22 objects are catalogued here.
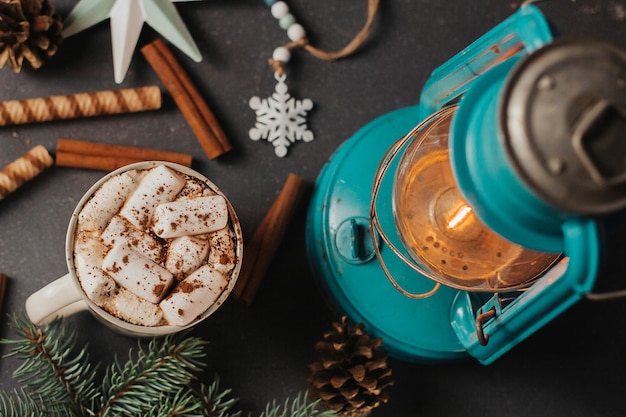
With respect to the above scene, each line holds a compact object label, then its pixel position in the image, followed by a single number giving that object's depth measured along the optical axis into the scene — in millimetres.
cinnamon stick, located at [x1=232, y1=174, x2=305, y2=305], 905
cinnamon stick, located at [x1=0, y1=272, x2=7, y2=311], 902
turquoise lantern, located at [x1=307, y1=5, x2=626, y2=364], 436
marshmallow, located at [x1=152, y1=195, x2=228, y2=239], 713
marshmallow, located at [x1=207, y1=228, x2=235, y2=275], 722
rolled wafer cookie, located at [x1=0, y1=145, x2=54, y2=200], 894
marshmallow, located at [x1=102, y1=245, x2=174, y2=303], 695
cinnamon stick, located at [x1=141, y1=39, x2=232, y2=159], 922
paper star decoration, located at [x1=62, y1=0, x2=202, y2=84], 899
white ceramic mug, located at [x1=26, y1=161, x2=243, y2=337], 692
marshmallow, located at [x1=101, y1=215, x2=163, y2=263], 709
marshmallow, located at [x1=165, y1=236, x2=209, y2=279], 715
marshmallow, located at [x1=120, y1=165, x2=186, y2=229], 719
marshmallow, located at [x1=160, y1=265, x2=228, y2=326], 698
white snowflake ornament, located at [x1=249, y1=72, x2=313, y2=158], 952
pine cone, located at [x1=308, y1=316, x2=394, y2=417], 800
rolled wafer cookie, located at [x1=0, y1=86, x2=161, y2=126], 909
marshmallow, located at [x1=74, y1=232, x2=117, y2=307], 692
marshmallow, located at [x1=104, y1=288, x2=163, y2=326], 698
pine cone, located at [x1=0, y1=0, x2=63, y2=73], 839
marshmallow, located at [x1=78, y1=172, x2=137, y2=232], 710
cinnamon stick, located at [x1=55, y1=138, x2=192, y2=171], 912
